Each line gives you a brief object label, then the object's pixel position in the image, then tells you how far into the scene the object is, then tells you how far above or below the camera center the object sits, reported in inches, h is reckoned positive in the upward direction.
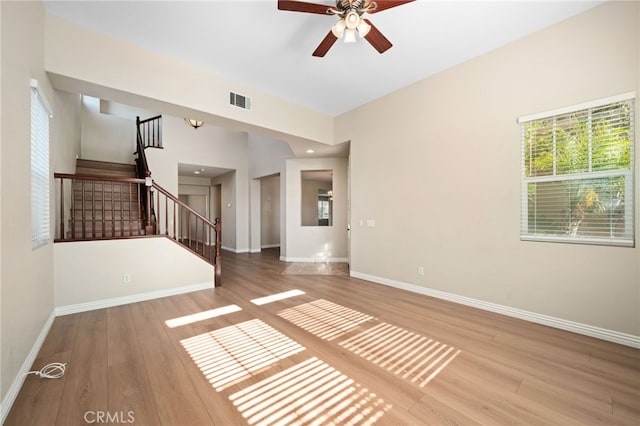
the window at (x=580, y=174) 95.9 +15.1
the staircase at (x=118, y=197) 136.5 +11.4
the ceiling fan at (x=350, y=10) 87.5 +71.5
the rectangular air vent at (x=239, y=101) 154.5 +69.2
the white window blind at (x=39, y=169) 92.4 +17.5
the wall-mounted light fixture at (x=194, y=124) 269.1 +95.0
